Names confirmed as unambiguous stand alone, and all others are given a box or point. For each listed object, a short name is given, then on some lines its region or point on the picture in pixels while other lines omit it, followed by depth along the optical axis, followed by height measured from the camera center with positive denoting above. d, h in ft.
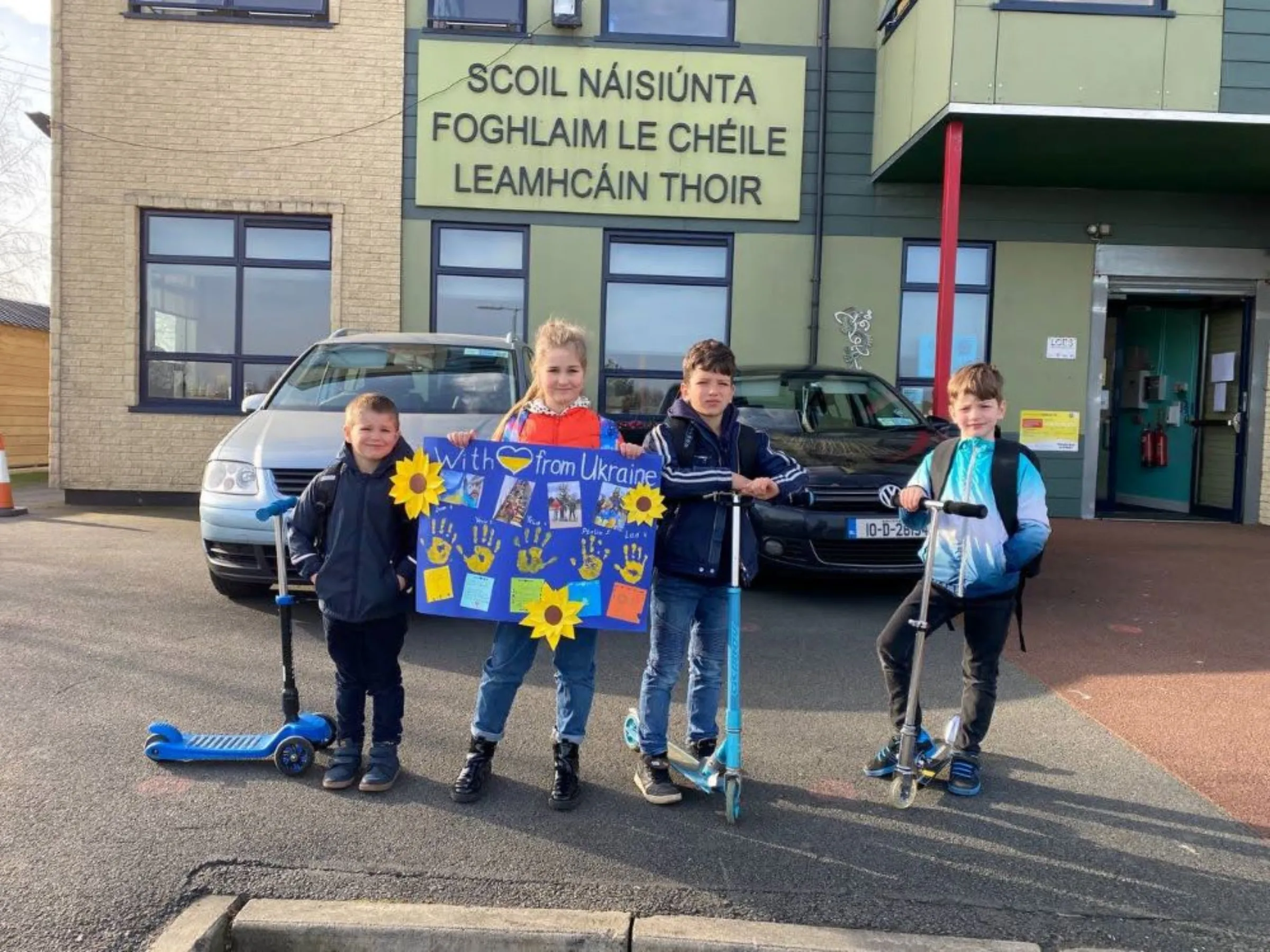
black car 19.76 -1.31
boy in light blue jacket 11.21 -1.72
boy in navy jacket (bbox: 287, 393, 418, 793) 11.26 -2.08
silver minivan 17.42 -0.32
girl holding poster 11.03 -2.98
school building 34.19 +7.02
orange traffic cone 31.50 -3.80
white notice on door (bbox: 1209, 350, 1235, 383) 35.91 +2.29
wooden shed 52.70 -0.12
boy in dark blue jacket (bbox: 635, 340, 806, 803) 11.01 -1.36
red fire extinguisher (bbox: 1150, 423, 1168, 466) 38.19 -0.89
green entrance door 35.55 +0.44
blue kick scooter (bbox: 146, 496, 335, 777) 11.70 -4.44
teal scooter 10.62 -3.71
